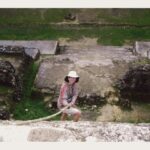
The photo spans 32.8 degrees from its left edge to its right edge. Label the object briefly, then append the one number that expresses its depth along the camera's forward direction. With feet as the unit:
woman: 11.52
